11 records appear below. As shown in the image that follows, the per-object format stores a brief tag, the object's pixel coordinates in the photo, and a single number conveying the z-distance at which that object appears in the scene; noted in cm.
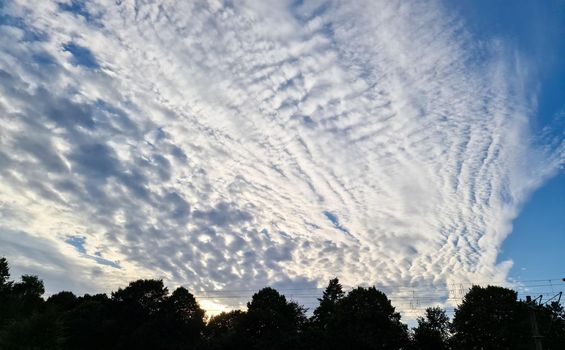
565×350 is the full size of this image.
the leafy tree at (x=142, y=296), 9675
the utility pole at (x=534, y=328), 3728
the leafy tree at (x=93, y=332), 9062
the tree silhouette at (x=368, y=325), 6588
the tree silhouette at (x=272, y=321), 7638
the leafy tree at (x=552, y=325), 6525
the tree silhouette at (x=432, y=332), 6862
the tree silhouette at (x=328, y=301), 9543
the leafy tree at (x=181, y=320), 8886
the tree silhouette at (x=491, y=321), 6162
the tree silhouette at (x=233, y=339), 8169
